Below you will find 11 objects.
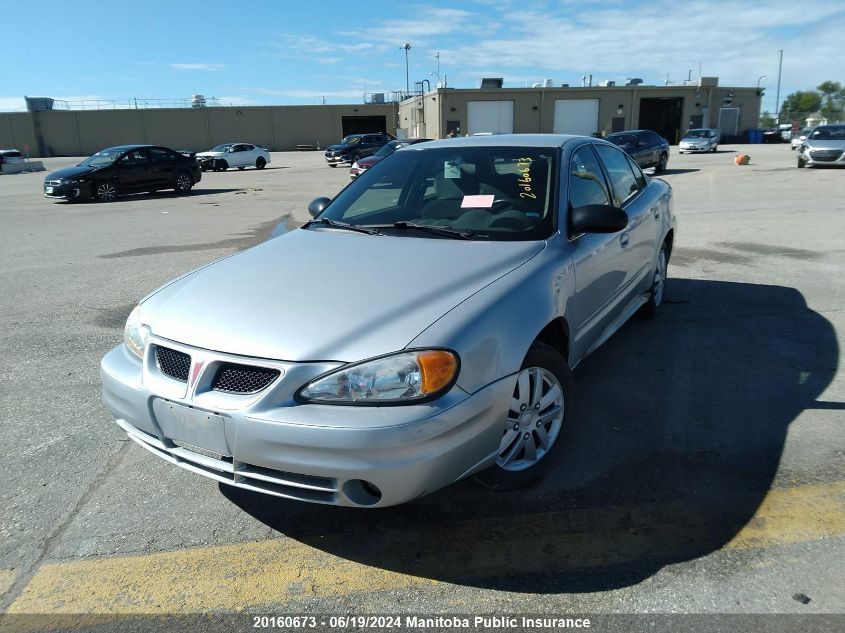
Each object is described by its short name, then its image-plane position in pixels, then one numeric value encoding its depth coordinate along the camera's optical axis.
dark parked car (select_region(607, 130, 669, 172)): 21.52
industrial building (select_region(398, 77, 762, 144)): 50.78
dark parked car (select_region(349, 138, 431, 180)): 21.55
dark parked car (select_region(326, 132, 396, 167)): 34.69
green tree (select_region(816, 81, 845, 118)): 97.19
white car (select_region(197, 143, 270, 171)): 35.09
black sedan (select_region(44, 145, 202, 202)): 18.25
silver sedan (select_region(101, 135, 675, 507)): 2.41
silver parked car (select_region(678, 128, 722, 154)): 36.19
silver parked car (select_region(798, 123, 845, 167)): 21.69
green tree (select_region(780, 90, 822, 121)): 100.44
